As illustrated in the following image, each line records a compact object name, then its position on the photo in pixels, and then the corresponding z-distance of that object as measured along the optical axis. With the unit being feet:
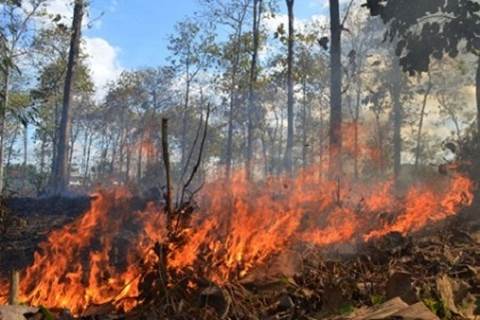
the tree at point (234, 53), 109.70
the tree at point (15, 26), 83.38
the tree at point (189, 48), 128.36
